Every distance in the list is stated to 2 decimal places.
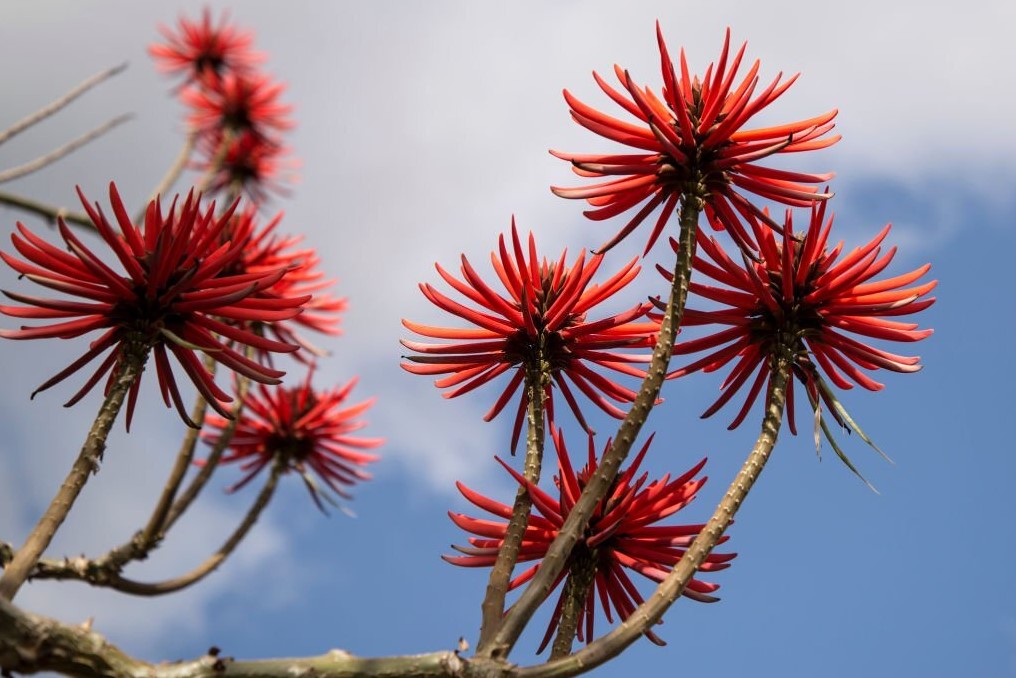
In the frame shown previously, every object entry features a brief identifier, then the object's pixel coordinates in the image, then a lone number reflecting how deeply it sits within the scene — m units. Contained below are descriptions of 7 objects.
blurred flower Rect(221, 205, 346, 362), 4.06
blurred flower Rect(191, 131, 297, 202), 7.29
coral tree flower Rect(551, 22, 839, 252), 2.04
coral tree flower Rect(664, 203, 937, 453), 2.17
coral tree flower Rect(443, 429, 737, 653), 2.11
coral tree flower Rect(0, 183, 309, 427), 1.92
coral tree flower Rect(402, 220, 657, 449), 2.22
